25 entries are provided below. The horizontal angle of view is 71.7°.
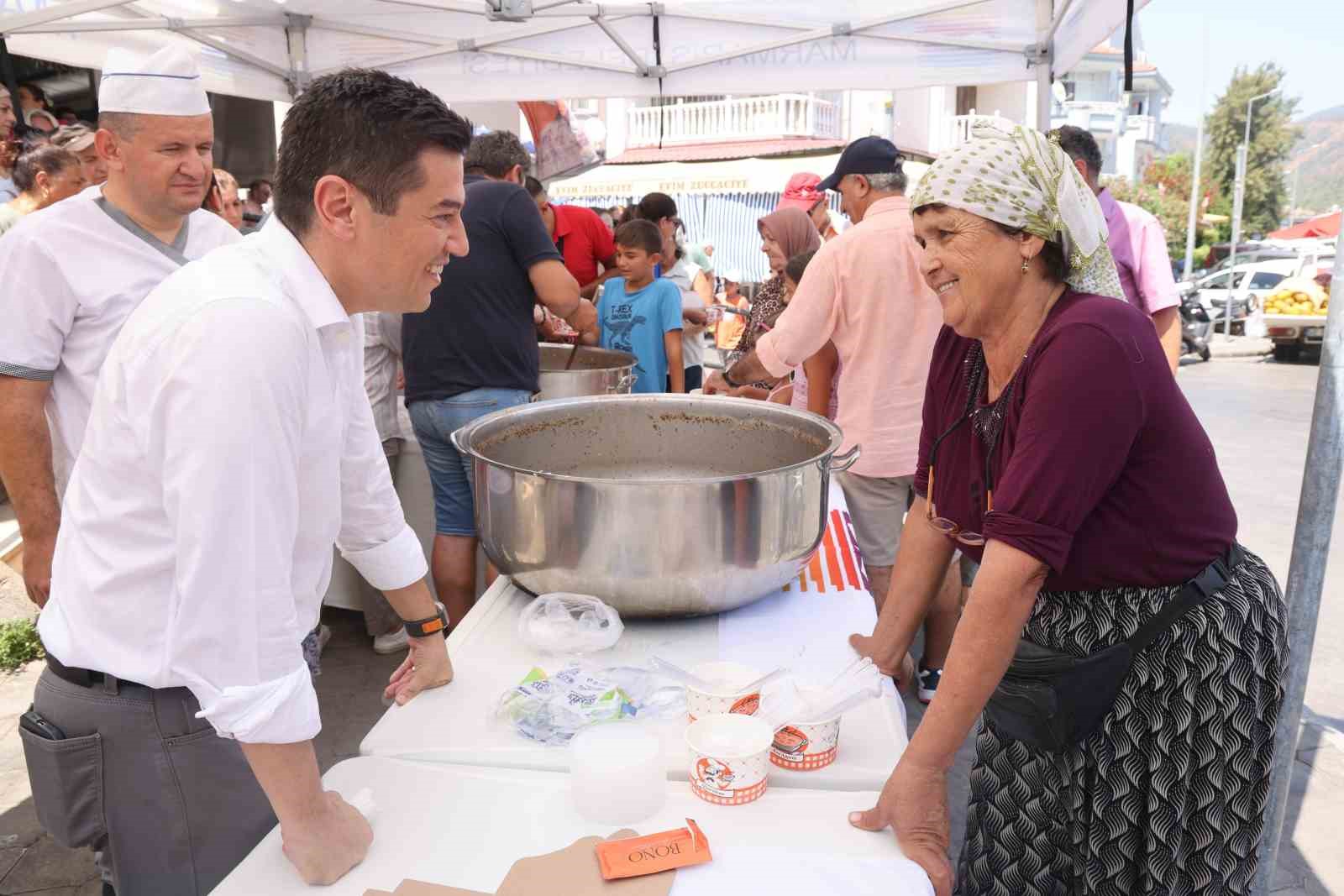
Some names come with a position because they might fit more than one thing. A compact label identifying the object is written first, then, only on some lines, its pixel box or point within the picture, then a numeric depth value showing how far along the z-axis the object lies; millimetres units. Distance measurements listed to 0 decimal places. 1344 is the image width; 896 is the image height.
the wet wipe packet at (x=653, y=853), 1025
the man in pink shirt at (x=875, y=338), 2650
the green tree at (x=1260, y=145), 46406
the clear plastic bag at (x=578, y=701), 1296
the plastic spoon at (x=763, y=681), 1293
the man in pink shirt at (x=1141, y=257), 3068
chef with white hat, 1839
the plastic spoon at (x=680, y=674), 1310
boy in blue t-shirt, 4031
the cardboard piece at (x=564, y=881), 996
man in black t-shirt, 2869
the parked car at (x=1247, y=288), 16484
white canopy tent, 4293
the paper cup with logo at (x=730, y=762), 1144
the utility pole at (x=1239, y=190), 23219
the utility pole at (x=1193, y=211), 23800
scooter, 12906
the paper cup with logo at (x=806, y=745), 1222
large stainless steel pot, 1442
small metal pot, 3086
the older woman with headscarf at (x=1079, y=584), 1131
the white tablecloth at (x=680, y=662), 1254
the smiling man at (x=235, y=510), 869
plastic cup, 1112
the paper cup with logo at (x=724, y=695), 1279
